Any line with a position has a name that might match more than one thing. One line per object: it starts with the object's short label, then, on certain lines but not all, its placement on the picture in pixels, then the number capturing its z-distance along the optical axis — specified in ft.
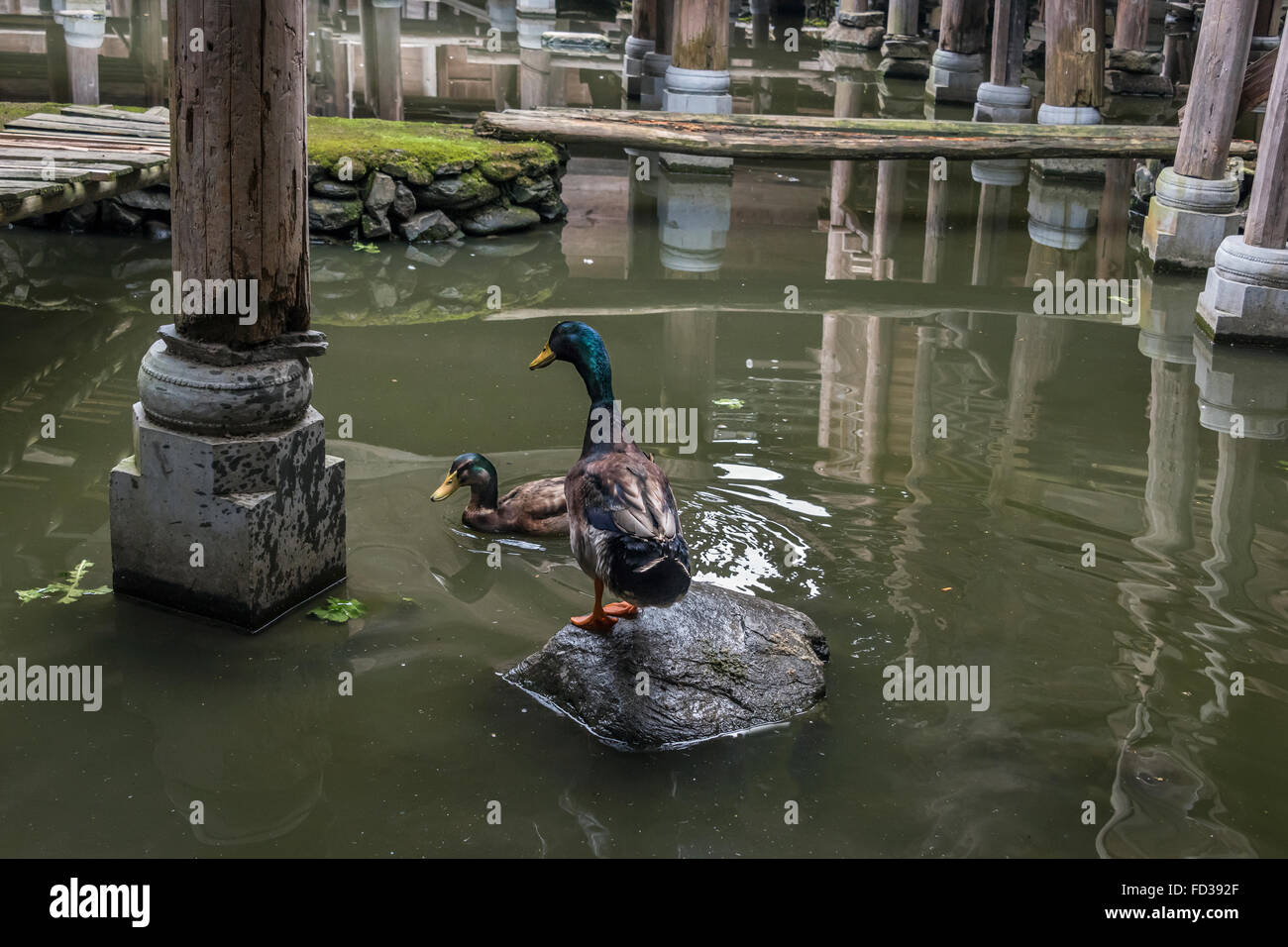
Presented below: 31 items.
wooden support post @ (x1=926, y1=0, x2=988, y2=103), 53.62
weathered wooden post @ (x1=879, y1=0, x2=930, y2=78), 61.67
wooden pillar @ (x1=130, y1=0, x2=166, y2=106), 45.01
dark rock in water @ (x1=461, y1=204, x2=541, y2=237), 32.71
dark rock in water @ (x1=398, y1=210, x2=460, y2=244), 31.81
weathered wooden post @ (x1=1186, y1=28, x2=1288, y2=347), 25.03
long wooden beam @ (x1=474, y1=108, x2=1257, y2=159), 34.71
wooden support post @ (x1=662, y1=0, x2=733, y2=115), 38.78
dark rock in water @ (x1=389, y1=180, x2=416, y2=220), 31.63
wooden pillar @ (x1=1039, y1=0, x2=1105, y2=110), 38.93
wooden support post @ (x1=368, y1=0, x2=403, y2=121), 43.96
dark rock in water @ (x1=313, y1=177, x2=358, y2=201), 30.76
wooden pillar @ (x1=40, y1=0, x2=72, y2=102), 44.64
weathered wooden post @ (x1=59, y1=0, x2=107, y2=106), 42.09
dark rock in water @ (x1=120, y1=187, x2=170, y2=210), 30.17
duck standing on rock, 12.38
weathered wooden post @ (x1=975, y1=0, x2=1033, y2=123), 45.42
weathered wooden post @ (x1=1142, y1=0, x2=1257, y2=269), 28.60
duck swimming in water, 17.15
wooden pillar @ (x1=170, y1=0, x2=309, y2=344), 13.21
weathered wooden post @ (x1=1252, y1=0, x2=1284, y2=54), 46.14
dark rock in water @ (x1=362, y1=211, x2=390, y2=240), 31.27
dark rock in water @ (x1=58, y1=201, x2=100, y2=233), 30.35
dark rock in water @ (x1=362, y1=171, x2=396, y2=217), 31.19
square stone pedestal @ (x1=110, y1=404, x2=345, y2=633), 14.28
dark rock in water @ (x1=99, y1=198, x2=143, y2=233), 30.19
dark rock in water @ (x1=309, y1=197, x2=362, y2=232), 30.76
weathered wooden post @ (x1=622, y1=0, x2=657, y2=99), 50.98
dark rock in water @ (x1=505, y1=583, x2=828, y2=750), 13.01
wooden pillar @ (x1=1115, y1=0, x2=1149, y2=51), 48.57
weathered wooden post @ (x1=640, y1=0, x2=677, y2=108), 48.75
